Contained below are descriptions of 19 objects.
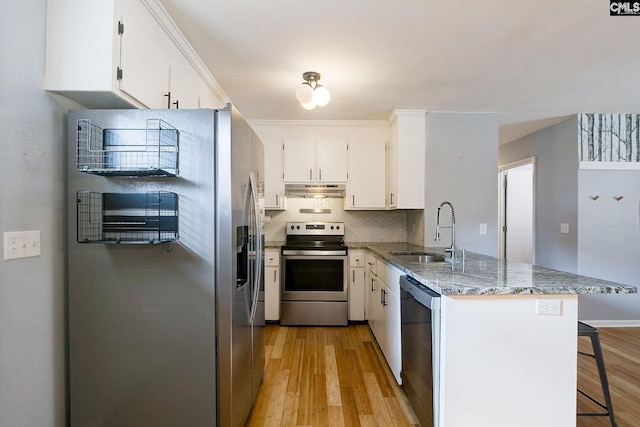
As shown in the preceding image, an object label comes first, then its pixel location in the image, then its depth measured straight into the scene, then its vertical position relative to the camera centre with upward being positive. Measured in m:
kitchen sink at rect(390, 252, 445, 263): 2.72 -0.39
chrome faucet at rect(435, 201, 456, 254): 2.22 -0.20
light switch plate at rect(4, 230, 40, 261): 1.21 -0.14
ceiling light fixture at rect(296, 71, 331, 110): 2.30 +0.90
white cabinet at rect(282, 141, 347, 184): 3.66 +0.61
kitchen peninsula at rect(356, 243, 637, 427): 1.46 -0.68
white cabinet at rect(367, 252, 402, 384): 2.25 -0.84
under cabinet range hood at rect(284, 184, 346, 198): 3.72 +0.29
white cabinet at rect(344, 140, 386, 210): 3.69 +0.45
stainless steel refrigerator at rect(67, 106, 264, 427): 1.44 -0.27
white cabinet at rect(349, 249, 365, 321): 3.57 -0.78
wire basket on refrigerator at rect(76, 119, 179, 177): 1.42 +0.30
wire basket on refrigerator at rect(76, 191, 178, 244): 1.43 -0.02
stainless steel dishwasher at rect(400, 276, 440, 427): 1.54 -0.75
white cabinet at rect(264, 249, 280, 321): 3.50 -0.71
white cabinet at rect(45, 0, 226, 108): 1.37 +0.75
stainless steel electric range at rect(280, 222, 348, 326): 3.48 -0.88
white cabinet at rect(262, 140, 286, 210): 3.67 +0.44
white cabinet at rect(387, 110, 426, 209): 3.36 +0.58
